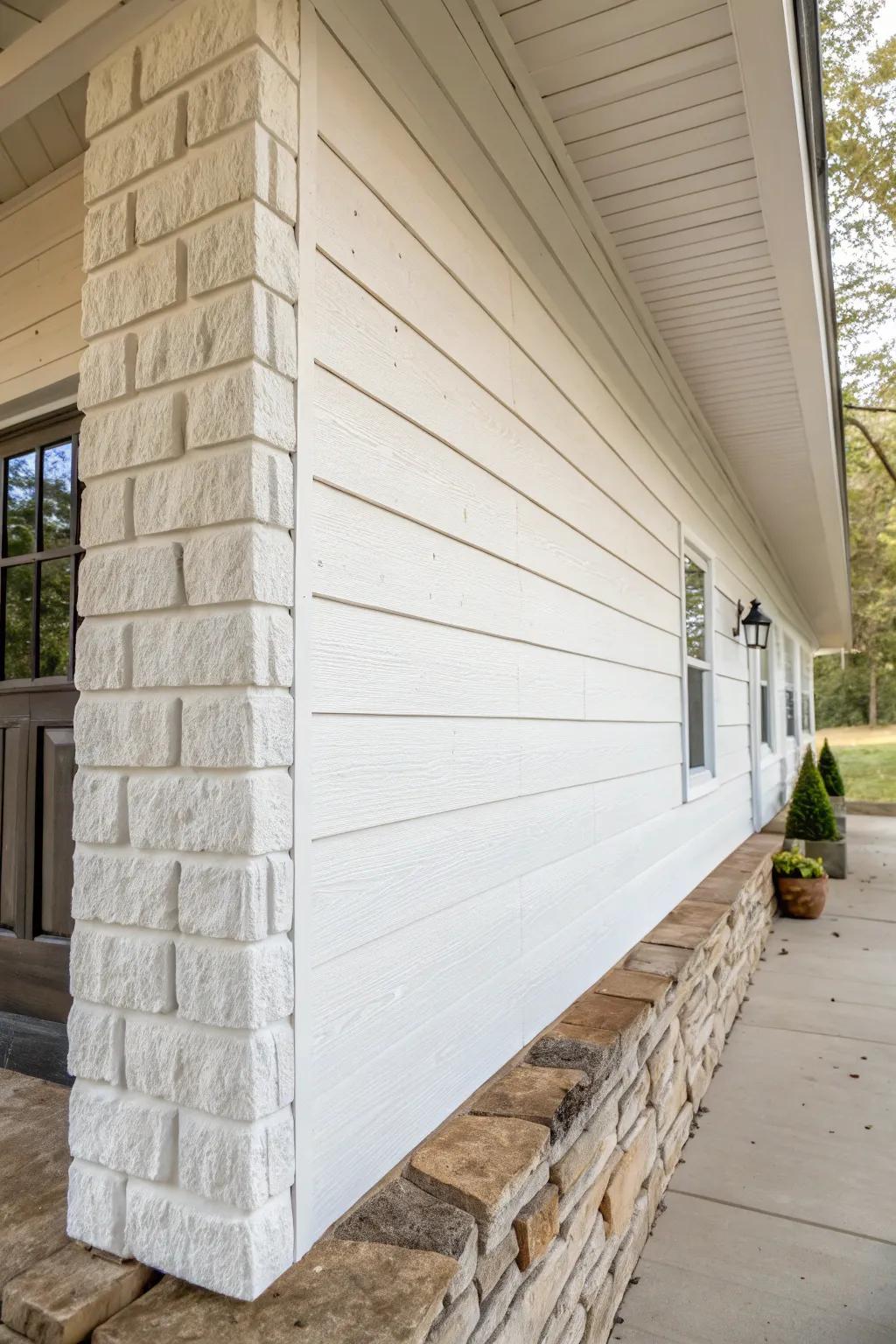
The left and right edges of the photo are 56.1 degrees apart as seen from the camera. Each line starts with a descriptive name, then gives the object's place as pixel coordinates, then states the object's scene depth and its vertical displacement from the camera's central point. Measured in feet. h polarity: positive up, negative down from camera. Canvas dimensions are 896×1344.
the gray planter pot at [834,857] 23.86 -4.13
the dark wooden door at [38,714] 6.43 +0.00
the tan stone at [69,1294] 3.46 -2.49
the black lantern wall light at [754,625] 19.31 +2.07
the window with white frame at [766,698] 26.35 +0.43
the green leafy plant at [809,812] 22.80 -2.74
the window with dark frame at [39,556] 6.79 +1.31
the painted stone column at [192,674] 3.69 +0.19
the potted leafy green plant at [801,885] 19.30 -3.97
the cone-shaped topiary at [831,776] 29.48 -2.27
